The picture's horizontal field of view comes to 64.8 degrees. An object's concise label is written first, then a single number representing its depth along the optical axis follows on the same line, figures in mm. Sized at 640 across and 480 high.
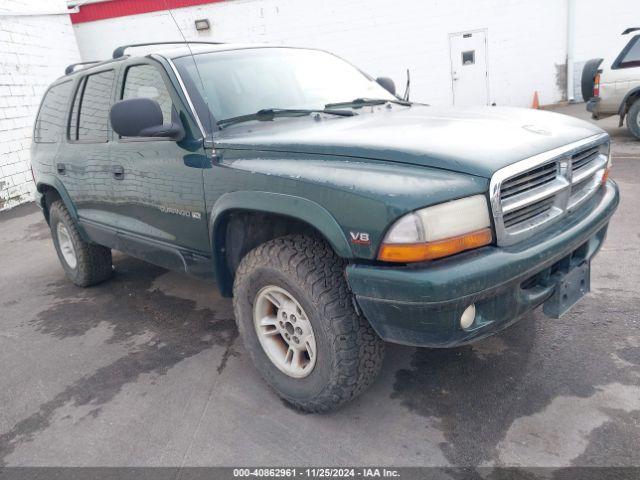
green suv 1991
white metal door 13406
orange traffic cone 13445
